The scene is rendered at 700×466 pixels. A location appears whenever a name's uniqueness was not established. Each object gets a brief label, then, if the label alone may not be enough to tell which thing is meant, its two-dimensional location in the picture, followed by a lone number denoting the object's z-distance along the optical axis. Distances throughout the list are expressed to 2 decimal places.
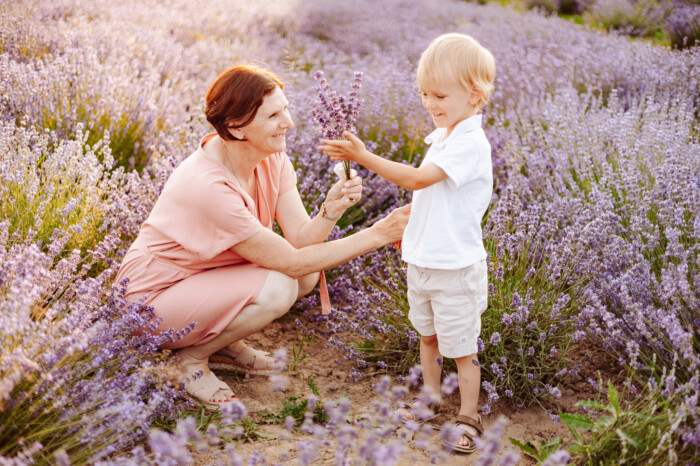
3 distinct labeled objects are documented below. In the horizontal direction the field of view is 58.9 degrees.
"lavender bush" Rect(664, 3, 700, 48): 6.84
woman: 2.35
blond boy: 1.96
